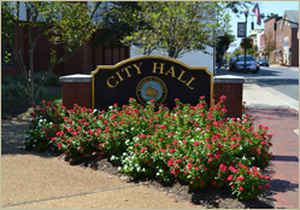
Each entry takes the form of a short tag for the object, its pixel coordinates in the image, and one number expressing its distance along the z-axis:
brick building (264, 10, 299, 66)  67.50
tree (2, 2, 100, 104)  11.16
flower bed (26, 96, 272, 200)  4.92
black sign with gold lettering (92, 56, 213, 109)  7.84
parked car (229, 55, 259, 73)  37.88
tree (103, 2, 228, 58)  11.90
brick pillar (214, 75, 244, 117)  7.82
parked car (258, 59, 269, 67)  60.27
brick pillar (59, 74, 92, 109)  8.08
